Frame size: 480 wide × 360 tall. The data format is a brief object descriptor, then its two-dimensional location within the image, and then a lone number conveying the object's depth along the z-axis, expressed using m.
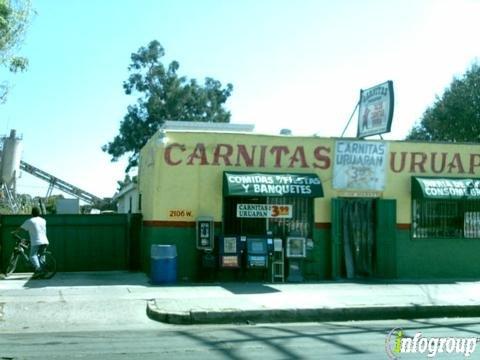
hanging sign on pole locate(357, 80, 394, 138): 17.16
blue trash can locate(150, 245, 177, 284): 15.38
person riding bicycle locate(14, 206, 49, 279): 15.62
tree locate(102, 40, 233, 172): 48.56
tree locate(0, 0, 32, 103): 11.58
